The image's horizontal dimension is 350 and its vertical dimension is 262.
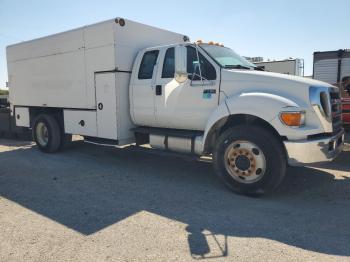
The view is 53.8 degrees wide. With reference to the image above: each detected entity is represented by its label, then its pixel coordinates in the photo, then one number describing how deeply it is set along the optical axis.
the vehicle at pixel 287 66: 18.67
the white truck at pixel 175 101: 4.90
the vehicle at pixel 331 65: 13.33
